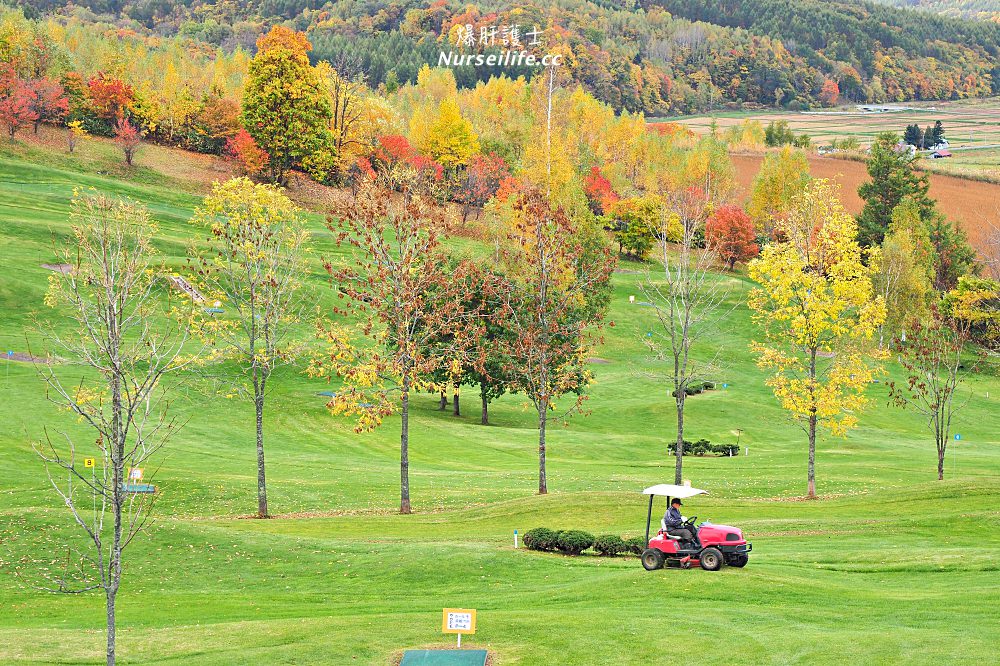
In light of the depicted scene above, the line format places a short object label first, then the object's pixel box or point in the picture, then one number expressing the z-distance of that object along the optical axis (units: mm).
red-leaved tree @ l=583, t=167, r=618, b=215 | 155375
